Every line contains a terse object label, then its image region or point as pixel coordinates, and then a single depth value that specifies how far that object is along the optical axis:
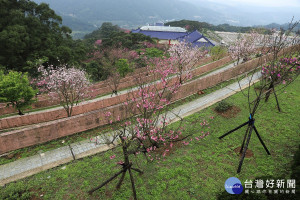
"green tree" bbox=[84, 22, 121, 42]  77.44
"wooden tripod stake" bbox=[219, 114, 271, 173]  7.16
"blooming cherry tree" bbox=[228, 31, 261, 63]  22.73
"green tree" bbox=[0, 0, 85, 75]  23.25
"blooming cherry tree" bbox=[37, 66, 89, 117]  13.36
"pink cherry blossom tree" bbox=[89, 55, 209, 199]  6.43
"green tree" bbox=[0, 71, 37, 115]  12.69
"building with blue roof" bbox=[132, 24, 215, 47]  55.72
